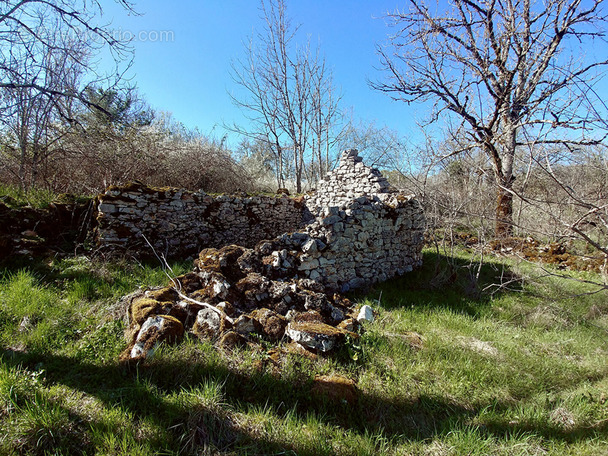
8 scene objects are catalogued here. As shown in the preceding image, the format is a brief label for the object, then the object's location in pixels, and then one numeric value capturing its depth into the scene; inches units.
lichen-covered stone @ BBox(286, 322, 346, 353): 119.6
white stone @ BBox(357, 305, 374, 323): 155.4
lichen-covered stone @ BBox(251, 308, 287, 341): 126.5
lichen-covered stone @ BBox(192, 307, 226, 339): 119.7
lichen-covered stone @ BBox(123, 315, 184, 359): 105.5
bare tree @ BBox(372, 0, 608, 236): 317.4
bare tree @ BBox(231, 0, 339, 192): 628.1
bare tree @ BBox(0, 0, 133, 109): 182.7
